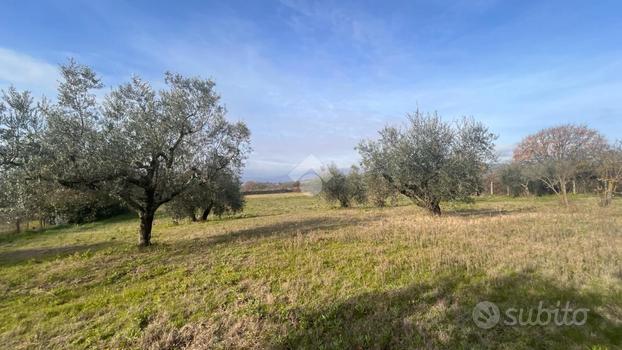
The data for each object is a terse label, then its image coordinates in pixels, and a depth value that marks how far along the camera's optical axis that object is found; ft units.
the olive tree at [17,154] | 38.47
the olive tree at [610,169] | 76.13
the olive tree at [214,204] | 100.11
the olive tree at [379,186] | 75.63
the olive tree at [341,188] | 127.80
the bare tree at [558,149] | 108.68
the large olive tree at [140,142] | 41.52
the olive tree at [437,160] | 64.28
